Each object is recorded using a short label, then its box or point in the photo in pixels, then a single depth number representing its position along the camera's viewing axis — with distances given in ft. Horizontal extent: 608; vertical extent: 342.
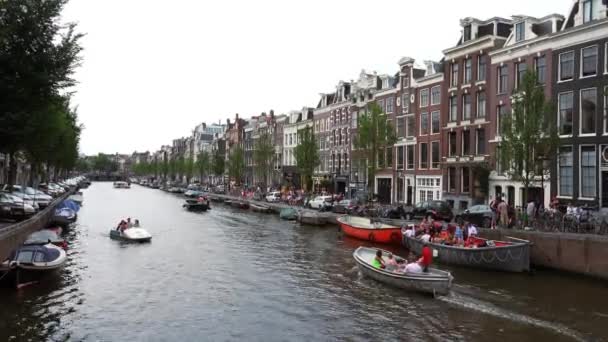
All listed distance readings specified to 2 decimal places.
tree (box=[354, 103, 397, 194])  187.73
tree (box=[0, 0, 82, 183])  97.50
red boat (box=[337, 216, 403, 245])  131.13
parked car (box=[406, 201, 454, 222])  140.36
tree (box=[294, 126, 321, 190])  238.48
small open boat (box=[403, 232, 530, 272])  93.30
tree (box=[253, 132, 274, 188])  320.09
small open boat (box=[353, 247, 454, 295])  75.10
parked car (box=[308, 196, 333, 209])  201.69
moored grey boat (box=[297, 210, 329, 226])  178.81
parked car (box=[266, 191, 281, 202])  257.34
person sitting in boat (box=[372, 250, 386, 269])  85.25
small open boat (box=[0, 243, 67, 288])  77.30
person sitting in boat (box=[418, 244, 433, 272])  77.46
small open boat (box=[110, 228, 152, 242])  132.92
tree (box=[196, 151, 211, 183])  484.01
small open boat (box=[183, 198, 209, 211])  247.70
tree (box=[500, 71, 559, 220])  113.80
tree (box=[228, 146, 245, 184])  369.91
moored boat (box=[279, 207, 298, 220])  197.06
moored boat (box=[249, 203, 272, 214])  230.27
